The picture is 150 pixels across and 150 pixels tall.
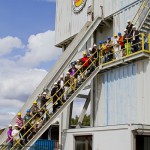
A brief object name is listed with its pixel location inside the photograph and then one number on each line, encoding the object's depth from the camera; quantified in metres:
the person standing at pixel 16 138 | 16.19
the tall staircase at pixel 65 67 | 17.69
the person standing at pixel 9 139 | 16.31
